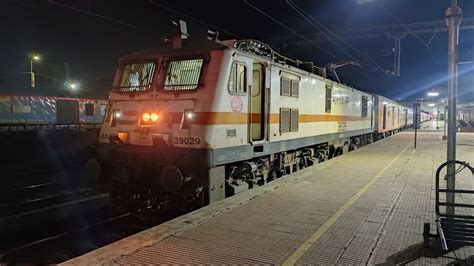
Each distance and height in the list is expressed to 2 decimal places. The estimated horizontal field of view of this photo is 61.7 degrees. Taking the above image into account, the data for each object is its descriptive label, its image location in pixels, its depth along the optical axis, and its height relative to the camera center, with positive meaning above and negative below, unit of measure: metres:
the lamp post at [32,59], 28.34 +4.34
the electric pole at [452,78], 5.54 +0.62
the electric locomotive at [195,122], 7.21 -0.04
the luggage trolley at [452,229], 4.88 -1.39
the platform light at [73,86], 31.84 +2.89
